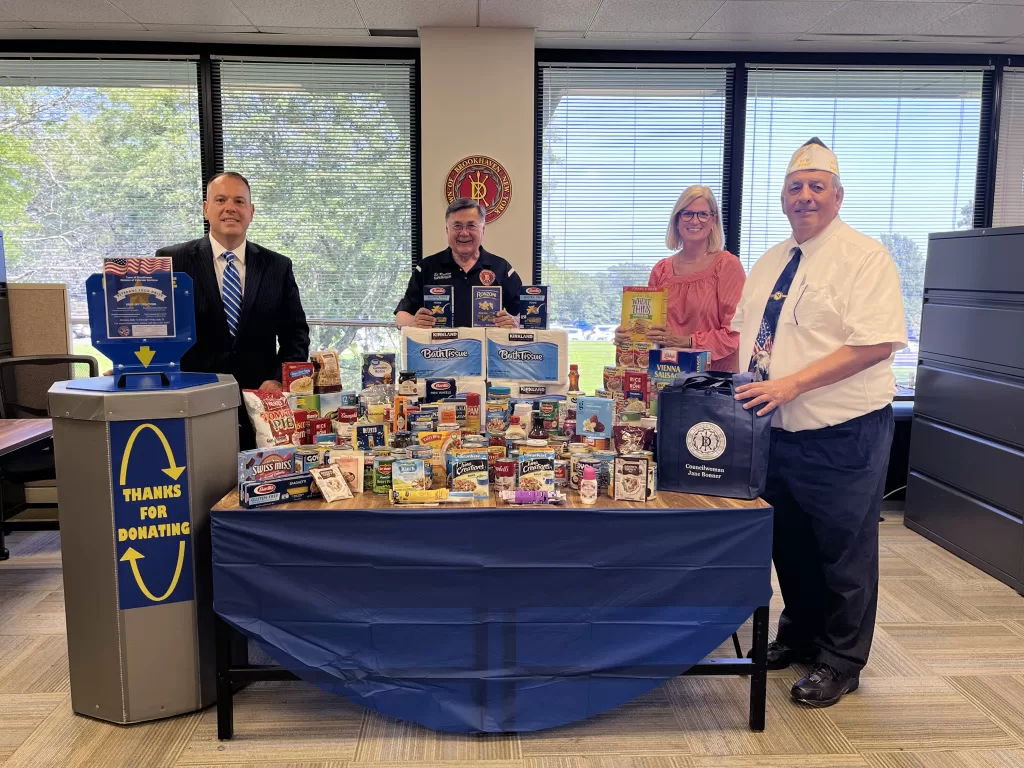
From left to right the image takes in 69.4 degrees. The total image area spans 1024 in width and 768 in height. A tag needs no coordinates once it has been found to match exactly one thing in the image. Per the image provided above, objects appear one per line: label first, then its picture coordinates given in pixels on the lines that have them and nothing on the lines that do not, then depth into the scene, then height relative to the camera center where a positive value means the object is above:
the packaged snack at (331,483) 2.15 -0.55
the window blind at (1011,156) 5.08 +0.99
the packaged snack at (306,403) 2.46 -0.37
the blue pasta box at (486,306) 2.79 -0.04
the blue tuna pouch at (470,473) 2.15 -0.52
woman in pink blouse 3.09 +0.08
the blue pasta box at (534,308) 2.80 -0.05
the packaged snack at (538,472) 2.14 -0.51
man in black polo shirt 3.22 +0.11
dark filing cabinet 3.50 -0.54
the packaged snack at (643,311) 2.65 -0.05
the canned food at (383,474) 2.20 -0.54
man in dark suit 3.06 +0.00
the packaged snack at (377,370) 2.59 -0.27
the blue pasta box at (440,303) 2.91 -0.04
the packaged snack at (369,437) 2.35 -0.46
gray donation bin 2.15 -0.74
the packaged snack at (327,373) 2.58 -0.28
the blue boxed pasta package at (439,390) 2.55 -0.33
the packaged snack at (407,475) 2.11 -0.52
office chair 3.56 -0.61
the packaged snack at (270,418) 2.36 -0.40
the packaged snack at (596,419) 2.39 -0.40
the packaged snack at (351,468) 2.21 -0.52
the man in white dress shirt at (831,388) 2.28 -0.28
